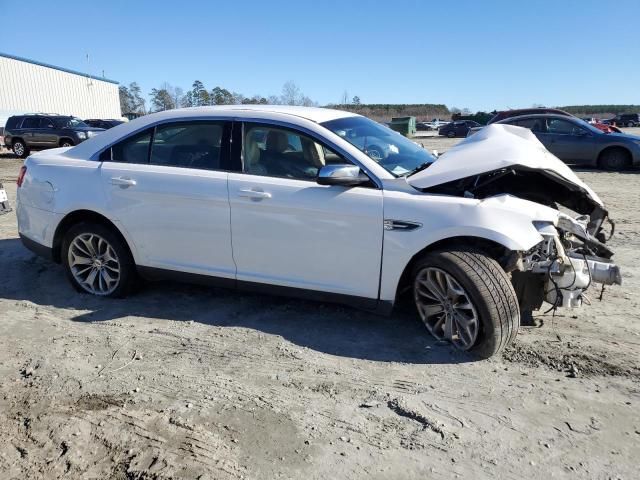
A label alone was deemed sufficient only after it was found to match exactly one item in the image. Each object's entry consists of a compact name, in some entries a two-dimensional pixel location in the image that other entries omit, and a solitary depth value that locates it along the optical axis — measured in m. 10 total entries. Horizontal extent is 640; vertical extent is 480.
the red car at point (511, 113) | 16.77
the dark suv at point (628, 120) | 55.09
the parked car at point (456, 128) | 45.78
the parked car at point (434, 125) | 64.93
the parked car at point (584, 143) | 12.92
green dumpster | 41.02
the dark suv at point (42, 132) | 21.33
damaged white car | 3.54
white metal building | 35.47
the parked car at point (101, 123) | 28.00
